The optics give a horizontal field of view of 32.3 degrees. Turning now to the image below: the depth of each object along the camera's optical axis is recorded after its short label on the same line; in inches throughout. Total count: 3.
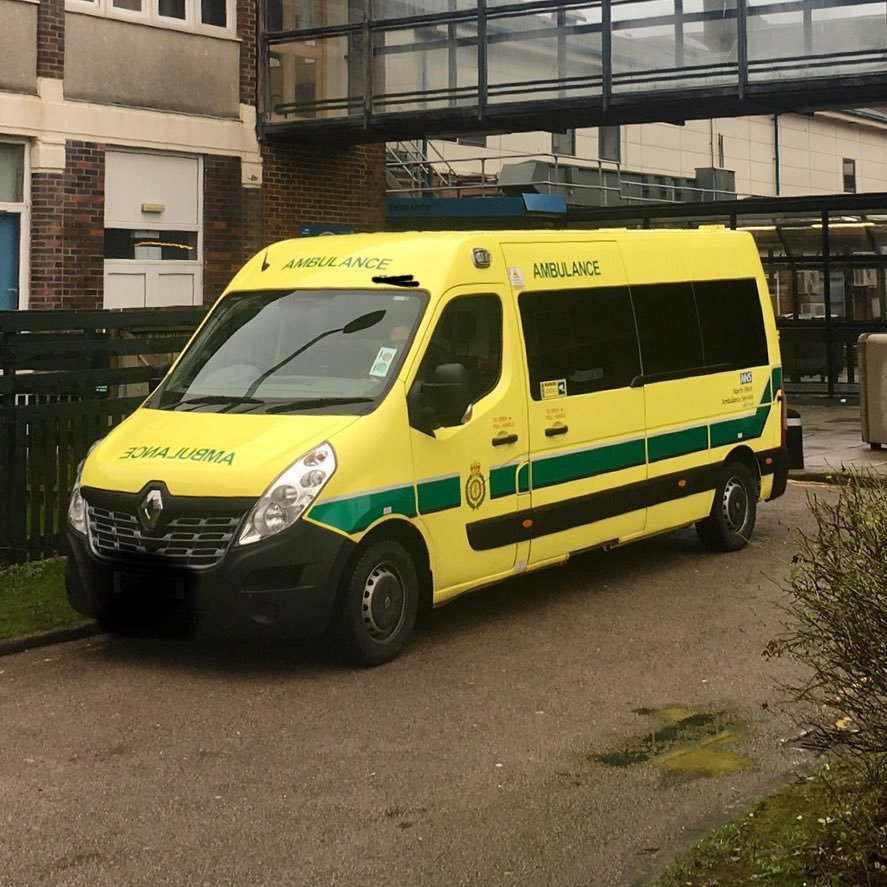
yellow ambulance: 300.5
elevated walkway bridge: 732.0
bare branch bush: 184.9
